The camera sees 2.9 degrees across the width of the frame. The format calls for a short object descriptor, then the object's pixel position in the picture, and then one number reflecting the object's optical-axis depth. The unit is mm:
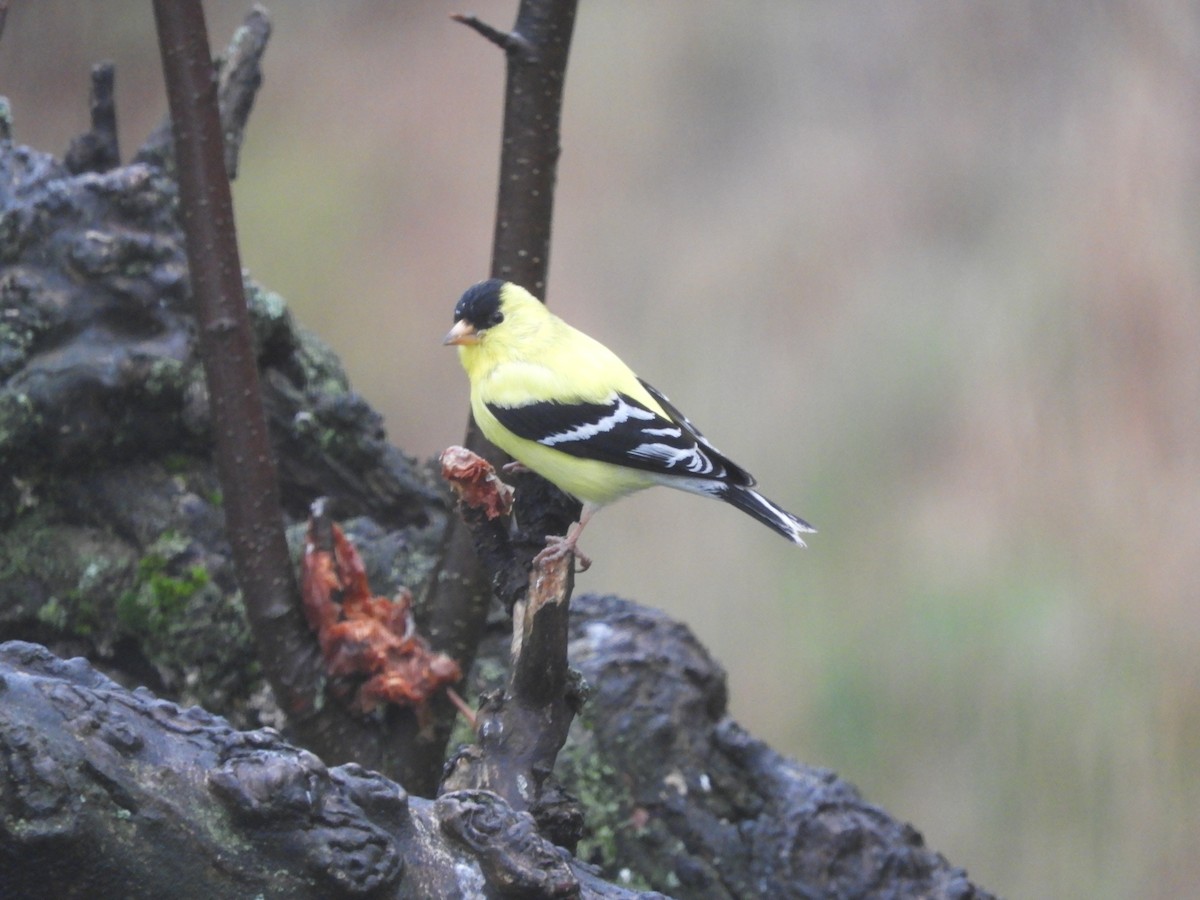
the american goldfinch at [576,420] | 5703
